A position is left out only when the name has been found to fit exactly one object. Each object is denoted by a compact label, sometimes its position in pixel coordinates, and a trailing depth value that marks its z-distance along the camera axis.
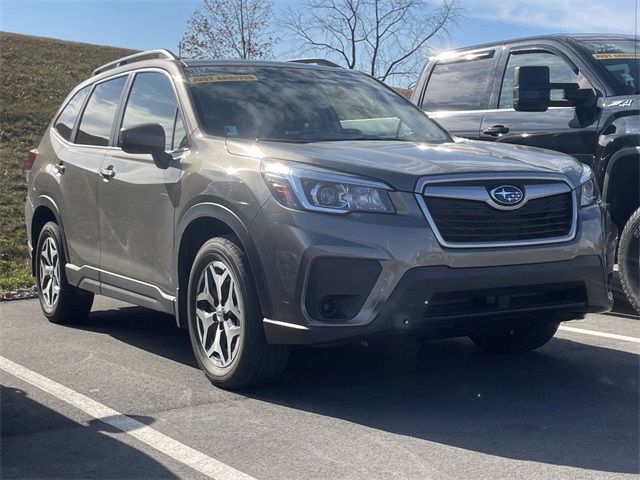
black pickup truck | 7.04
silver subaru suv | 4.65
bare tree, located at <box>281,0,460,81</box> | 22.88
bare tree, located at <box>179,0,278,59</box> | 26.33
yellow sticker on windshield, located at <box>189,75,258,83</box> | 5.97
